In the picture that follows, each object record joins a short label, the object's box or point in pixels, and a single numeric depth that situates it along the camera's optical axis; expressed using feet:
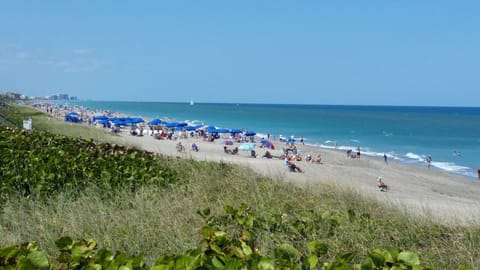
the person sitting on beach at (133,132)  137.20
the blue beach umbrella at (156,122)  158.31
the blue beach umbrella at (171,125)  153.29
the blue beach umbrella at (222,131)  139.39
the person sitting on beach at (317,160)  93.04
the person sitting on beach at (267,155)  99.08
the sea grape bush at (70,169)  18.26
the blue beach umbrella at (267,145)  119.55
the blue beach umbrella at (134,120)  153.69
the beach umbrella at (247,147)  102.36
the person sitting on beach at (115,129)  136.31
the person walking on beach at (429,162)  102.06
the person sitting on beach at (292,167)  72.79
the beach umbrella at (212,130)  137.47
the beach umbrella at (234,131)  142.41
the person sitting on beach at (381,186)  61.17
